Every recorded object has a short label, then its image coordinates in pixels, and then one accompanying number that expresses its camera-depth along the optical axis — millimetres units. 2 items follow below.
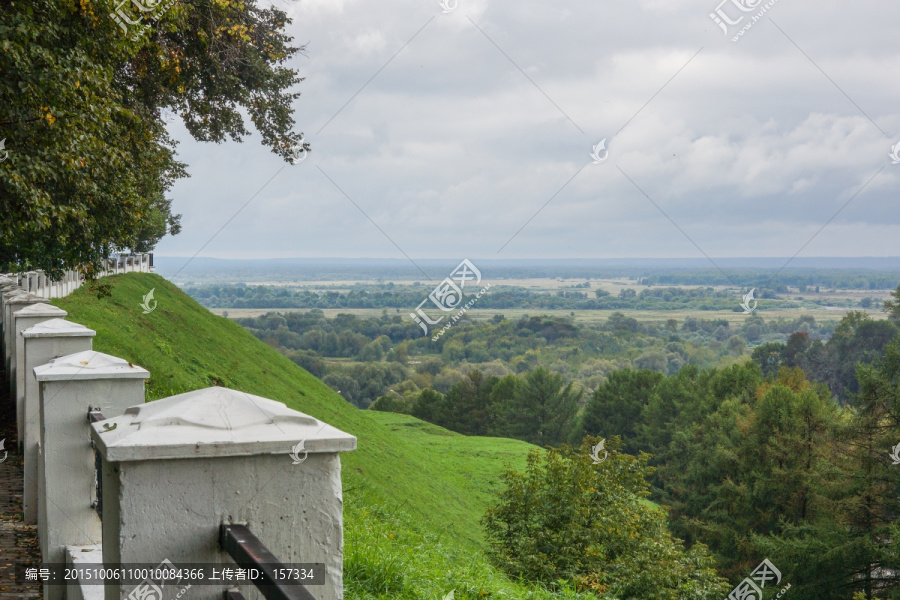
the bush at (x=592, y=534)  16516
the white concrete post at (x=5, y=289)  15063
